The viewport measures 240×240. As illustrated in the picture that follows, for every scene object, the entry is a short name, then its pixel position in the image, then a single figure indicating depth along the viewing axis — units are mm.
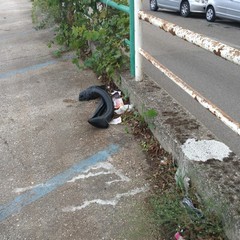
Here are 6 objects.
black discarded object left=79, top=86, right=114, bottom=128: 3822
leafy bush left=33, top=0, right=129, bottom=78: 4531
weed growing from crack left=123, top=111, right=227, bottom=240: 2211
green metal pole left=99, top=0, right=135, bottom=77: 3901
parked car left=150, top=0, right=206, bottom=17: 13312
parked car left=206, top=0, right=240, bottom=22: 11406
